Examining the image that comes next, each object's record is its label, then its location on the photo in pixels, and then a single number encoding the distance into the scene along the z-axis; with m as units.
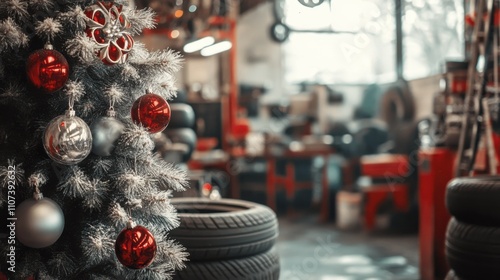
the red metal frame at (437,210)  3.34
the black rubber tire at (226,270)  1.85
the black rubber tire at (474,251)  2.21
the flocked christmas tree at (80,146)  1.28
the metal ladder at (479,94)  3.03
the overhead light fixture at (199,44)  7.12
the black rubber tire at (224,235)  1.87
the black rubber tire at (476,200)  2.24
